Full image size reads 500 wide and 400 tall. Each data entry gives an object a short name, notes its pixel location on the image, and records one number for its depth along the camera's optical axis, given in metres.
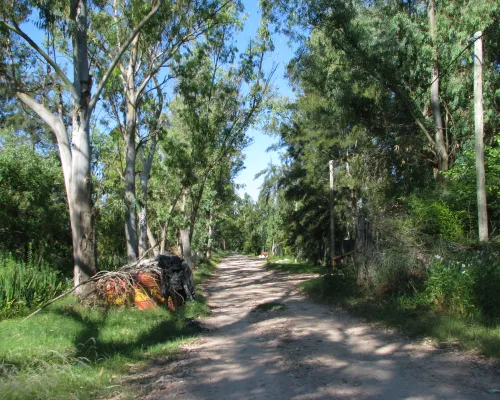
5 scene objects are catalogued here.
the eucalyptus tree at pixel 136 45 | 15.69
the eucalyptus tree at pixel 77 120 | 11.08
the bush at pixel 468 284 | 8.17
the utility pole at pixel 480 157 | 11.04
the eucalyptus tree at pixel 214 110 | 19.73
